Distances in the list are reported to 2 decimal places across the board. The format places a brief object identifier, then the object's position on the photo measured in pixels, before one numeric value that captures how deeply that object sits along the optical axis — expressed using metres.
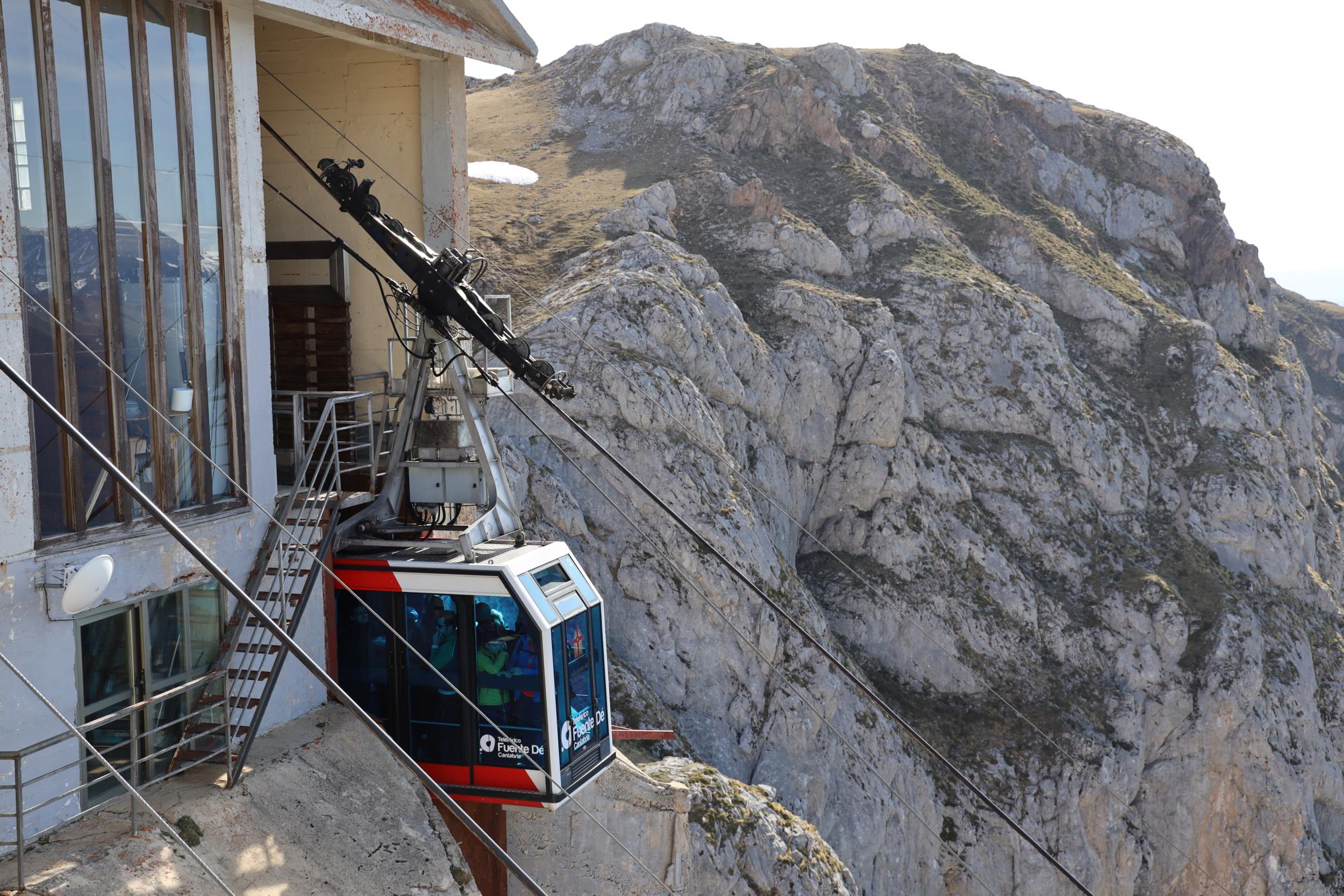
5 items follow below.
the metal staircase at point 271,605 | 10.59
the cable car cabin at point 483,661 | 11.48
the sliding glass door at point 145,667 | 9.95
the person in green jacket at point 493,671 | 11.57
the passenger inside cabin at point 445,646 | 11.62
